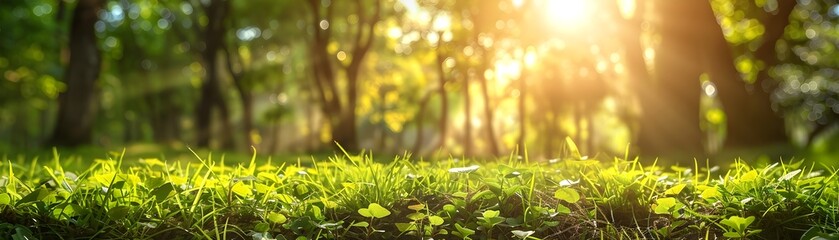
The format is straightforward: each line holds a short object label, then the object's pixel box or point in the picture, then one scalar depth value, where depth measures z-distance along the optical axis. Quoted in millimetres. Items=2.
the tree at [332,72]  20250
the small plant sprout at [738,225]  3135
